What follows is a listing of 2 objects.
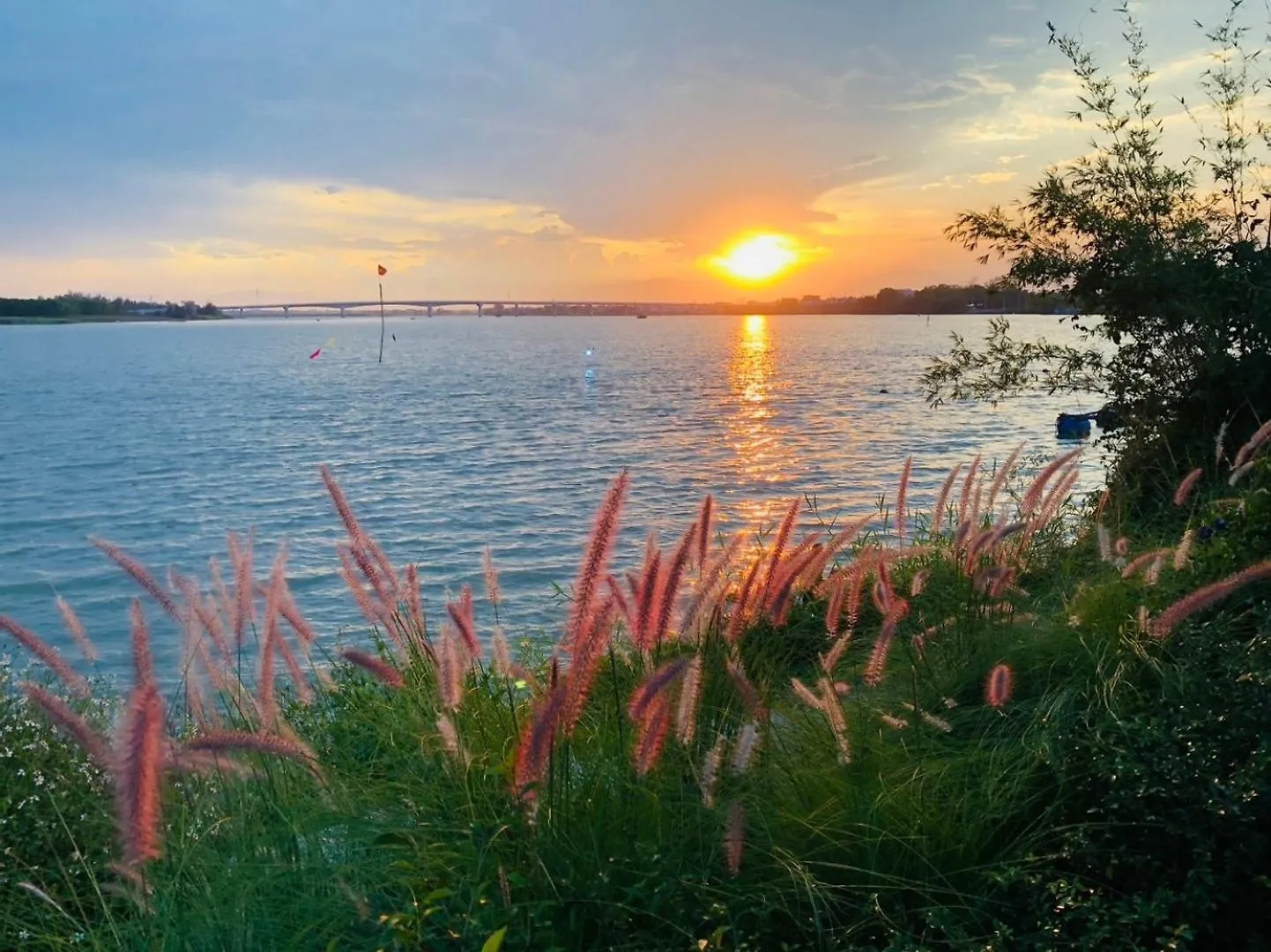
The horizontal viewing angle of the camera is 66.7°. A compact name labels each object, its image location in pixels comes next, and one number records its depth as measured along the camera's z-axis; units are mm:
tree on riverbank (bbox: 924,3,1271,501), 7457
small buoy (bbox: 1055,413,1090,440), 23875
